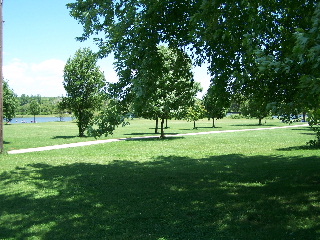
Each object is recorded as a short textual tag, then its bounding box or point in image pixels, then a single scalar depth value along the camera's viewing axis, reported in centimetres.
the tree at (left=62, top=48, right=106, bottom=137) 2888
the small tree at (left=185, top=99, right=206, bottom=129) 4088
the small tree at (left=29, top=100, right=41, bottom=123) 9586
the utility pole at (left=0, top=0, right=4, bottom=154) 1592
